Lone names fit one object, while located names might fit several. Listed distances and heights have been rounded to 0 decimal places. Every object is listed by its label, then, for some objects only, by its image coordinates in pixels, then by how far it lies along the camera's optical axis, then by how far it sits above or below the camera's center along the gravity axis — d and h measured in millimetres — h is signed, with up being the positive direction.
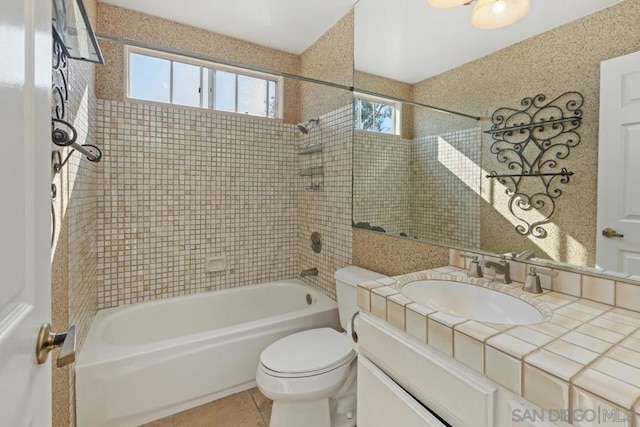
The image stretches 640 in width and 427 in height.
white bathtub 1501 -875
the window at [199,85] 2287 +1047
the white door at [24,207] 436 -3
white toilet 1400 -838
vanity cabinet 673 -482
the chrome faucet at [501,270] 1145 -237
